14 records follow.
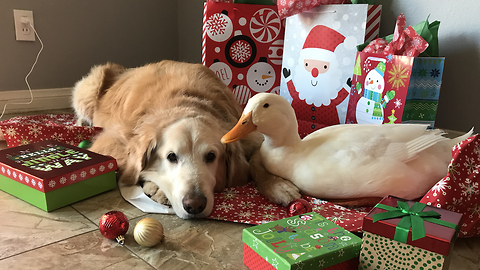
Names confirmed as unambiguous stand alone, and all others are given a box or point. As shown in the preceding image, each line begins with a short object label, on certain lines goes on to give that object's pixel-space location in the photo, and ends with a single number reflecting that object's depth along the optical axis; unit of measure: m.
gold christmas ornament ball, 1.03
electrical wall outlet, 2.65
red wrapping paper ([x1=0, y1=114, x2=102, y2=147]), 1.82
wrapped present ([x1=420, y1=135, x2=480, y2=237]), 1.06
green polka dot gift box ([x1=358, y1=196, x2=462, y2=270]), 0.77
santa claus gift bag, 1.83
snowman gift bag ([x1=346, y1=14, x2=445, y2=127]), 1.54
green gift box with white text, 0.82
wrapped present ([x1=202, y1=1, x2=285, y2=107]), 2.21
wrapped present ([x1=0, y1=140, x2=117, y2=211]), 1.25
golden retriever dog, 1.31
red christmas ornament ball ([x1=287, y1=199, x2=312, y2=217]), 1.19
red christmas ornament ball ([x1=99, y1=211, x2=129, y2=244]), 1.06
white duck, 1.20
